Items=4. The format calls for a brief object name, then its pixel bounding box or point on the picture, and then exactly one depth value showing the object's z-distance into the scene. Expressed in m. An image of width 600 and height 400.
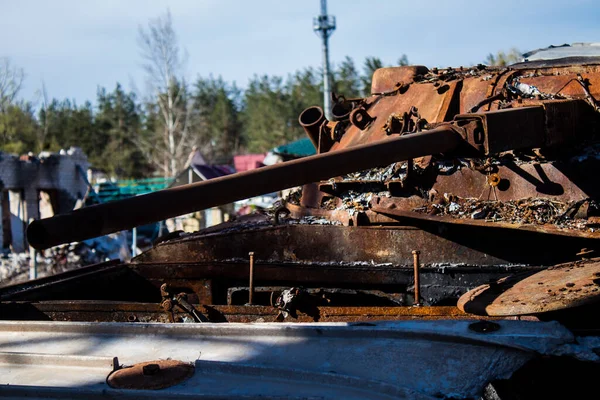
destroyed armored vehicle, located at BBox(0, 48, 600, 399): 2.63
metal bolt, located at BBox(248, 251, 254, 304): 4.16
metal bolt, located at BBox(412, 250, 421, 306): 3.83
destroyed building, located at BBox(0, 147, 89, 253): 21.16
